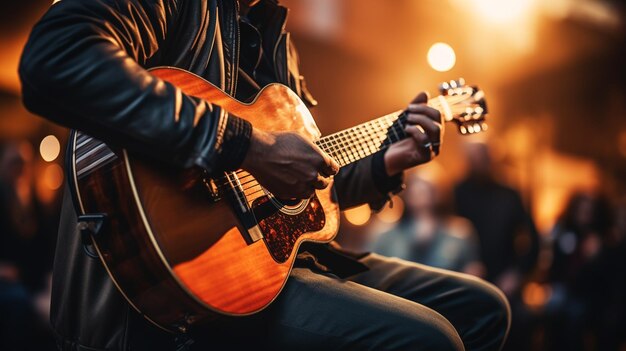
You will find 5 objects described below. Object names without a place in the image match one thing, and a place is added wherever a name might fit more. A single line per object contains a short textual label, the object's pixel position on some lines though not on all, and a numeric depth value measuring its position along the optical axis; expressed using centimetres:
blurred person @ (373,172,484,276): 454
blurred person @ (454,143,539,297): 494
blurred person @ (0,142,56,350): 316
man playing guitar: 113
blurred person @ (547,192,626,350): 511
